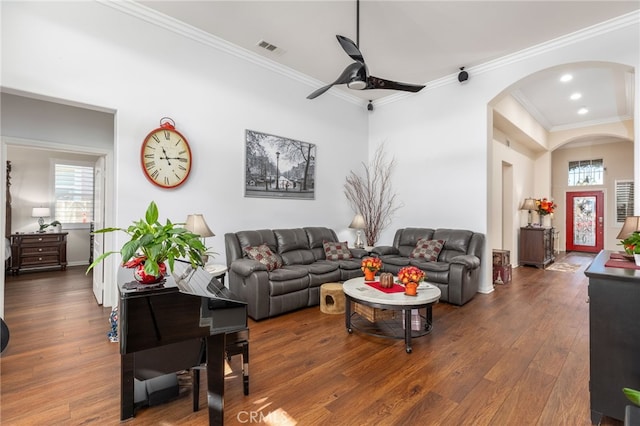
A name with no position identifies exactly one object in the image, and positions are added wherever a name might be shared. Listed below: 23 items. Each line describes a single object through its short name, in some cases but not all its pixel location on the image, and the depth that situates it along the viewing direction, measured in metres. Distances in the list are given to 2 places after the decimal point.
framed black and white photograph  4.58
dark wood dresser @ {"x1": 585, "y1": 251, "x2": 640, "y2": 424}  1.73
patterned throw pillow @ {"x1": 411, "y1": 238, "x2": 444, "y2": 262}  4.68
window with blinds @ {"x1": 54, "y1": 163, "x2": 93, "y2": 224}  6.72
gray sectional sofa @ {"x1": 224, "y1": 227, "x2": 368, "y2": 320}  3.61
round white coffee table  2.80
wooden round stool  3.81
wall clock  3.56
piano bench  2.08
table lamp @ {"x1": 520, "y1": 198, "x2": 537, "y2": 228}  7.14
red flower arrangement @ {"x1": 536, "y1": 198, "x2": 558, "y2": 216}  7.26
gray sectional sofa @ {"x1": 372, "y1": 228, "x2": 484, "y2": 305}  4.14
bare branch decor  6.09
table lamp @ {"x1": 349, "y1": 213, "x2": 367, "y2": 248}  5.58
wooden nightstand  5.90
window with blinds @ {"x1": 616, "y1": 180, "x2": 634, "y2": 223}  8.44
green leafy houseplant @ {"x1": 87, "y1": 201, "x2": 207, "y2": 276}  1.59
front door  9.12
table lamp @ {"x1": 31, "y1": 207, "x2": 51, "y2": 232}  6.32
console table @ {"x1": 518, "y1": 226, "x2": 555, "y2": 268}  6.88
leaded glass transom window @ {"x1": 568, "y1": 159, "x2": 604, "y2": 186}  9.02
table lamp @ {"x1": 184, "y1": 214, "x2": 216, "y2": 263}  3.47
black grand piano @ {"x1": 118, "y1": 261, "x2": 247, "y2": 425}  1.54
